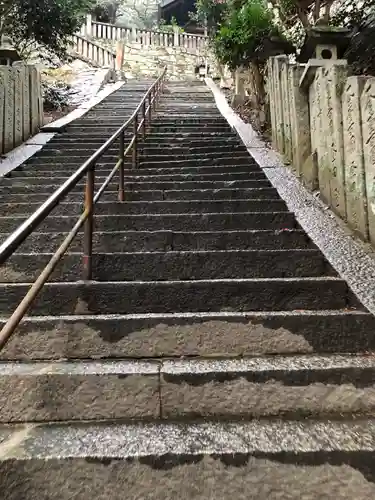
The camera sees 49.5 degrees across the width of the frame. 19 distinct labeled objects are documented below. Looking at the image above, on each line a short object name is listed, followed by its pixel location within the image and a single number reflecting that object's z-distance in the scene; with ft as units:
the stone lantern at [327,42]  17.16
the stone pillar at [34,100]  25.05
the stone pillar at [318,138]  13.78
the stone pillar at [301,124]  15.73
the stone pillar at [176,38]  74.79
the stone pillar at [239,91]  37.95
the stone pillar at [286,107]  17.53
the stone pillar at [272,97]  20.48
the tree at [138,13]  89.20
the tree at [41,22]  32.42
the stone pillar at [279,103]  19.00
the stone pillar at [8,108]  21.06
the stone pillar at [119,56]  62.78
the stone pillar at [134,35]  73.72
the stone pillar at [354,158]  11.02
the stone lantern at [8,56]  27.81
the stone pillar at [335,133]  12.32
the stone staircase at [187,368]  5.65
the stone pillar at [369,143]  10.43
